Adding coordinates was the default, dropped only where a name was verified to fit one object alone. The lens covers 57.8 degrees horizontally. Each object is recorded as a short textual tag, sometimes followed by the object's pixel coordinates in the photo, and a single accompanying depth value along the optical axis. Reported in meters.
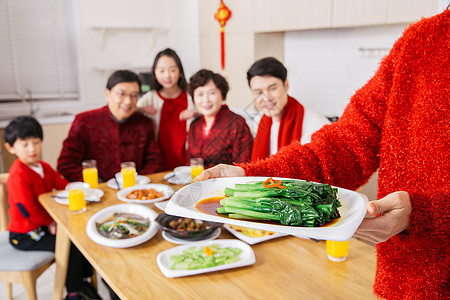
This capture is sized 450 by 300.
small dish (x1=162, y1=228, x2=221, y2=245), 1.55
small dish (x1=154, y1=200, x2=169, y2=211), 1.96
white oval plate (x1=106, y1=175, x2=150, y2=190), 2.33
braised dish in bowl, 1.54
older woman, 2.65
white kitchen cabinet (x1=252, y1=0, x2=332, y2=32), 3.30
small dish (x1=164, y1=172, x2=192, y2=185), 2.36
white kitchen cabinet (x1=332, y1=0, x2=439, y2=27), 2.63
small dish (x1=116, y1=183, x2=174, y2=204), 2.03
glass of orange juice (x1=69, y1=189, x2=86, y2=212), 1.94
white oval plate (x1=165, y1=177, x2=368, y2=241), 0.74
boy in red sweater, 2.14
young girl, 2.96
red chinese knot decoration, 4.27
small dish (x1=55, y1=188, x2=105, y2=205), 2.05
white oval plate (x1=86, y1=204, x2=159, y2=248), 1.53
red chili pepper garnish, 0.91
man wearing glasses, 2.76
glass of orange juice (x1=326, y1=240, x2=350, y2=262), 1.38
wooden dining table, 1.23
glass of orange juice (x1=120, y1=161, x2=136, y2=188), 2.33
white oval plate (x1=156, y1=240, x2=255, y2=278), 1.30
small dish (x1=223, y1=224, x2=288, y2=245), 1.52
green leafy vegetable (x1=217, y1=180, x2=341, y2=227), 0.82
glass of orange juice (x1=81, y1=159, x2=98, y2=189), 2.35
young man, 2.35
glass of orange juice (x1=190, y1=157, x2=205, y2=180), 2.33
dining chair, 2.01
